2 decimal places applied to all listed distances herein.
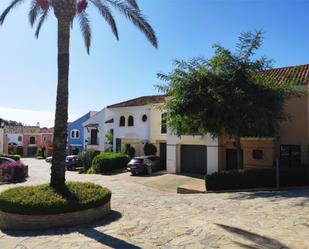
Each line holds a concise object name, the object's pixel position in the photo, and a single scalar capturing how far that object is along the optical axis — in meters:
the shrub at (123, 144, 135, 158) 24.31
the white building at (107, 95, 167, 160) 23.48
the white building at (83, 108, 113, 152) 29.68
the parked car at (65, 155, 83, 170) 27.01
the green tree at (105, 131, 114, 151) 27.49
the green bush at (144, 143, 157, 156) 23.06
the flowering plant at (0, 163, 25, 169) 18.42
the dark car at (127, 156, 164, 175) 19.75
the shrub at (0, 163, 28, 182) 18.27
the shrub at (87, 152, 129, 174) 22.01
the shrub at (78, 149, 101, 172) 25.22
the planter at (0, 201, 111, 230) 6.81
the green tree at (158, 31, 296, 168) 12.67
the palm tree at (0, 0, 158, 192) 8.33
